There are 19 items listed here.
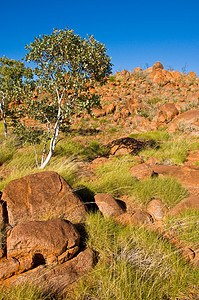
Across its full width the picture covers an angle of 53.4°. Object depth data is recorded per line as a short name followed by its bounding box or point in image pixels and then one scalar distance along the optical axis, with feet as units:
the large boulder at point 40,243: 7.64
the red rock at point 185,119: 42.62
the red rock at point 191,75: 83.84
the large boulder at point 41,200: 10.05
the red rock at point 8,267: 7.08
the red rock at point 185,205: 12.33
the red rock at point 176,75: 82.53
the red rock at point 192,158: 26.43
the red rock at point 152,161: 24.82
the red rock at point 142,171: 17.90
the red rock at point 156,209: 13.33
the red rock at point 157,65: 93.49
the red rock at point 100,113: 53.73
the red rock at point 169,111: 49.78
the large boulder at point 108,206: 11.98
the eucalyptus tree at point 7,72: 39.14
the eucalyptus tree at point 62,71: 19.48
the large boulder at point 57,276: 7.02
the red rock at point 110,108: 55.62
